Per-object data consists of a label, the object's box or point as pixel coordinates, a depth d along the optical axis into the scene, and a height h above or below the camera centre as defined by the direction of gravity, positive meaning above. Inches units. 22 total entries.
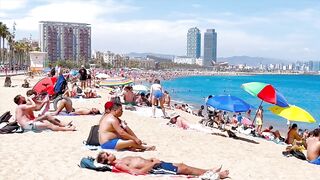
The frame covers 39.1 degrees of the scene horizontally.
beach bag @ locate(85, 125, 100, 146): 348.2 -62.2
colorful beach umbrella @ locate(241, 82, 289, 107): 471.5 -34.6
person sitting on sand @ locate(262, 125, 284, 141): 589.6 -100.5
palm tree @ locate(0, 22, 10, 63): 2637.8 +149.7
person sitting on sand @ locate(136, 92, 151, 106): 748.6 -72.4
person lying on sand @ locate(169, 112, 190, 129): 499.8 -70.7
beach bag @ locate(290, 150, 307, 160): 391.2 -83.2
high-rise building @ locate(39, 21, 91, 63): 6919.3 +273.2
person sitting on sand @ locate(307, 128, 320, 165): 371.9 -73.8
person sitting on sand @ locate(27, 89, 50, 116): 443.4 -47.8
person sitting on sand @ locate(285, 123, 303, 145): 516.1 -86.6
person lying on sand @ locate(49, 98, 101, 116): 512.1 -62.0
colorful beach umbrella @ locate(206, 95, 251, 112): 467.5 -46.8
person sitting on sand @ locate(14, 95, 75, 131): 395.2 -56.4
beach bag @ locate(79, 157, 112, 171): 279.9 -67.4
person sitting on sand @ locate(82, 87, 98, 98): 793.6 -65.1
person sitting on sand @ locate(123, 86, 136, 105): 690.8 -58.6
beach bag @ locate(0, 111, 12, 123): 421.0 -57.0
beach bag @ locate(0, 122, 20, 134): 391.5 -62.7
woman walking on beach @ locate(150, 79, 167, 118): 565.6 -44.9
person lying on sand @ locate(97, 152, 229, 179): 275.9 -67.2
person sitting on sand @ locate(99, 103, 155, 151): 316.8 -55.2
